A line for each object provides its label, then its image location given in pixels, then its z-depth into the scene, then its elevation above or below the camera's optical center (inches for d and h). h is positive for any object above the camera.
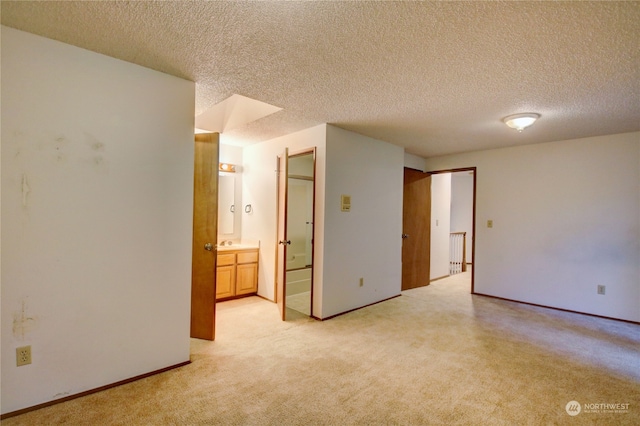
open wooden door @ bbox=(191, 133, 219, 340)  114.6 -8.9
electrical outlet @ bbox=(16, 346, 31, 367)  71.7 -35.7
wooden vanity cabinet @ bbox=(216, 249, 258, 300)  166.9 -35.8
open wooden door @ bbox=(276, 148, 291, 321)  139.3 -6.6
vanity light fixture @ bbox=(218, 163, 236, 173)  185.1 +27.4
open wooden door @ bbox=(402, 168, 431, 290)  200.5 -9.7
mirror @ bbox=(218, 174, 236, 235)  188.4 +5.2
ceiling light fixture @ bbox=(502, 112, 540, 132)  119.9 +39.6
